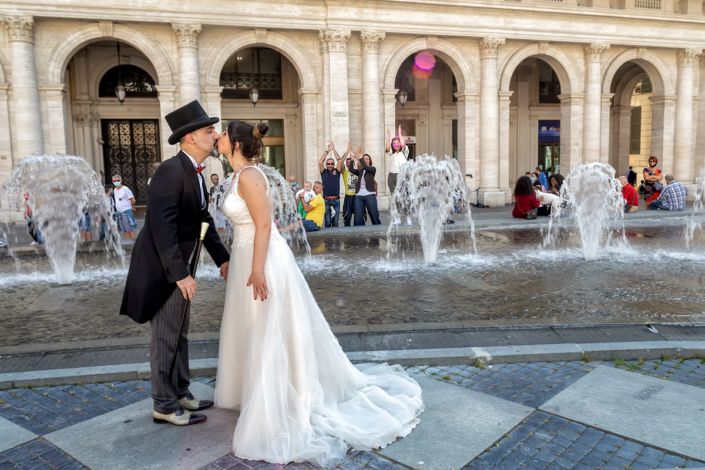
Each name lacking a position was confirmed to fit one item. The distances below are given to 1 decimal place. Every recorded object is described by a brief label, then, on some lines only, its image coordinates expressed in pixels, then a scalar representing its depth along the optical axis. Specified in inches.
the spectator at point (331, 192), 595.5
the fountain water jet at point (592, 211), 414.9
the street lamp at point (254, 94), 866.8
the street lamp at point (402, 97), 928.3
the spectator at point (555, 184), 757.9
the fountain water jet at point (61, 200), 364.2
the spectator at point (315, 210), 557.0
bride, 131.6
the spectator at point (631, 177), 1031.0
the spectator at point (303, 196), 561.9
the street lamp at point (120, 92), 818.8
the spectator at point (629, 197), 692.1
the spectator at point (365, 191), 590.2
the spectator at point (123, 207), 542.0
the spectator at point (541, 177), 877.2
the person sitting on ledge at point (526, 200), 644.7
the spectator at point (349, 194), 597.6
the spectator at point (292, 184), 673.2
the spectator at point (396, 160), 599.4
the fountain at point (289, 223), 477.9
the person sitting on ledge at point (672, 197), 711.7
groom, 137.3
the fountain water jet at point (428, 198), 427.8
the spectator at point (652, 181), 798.5
